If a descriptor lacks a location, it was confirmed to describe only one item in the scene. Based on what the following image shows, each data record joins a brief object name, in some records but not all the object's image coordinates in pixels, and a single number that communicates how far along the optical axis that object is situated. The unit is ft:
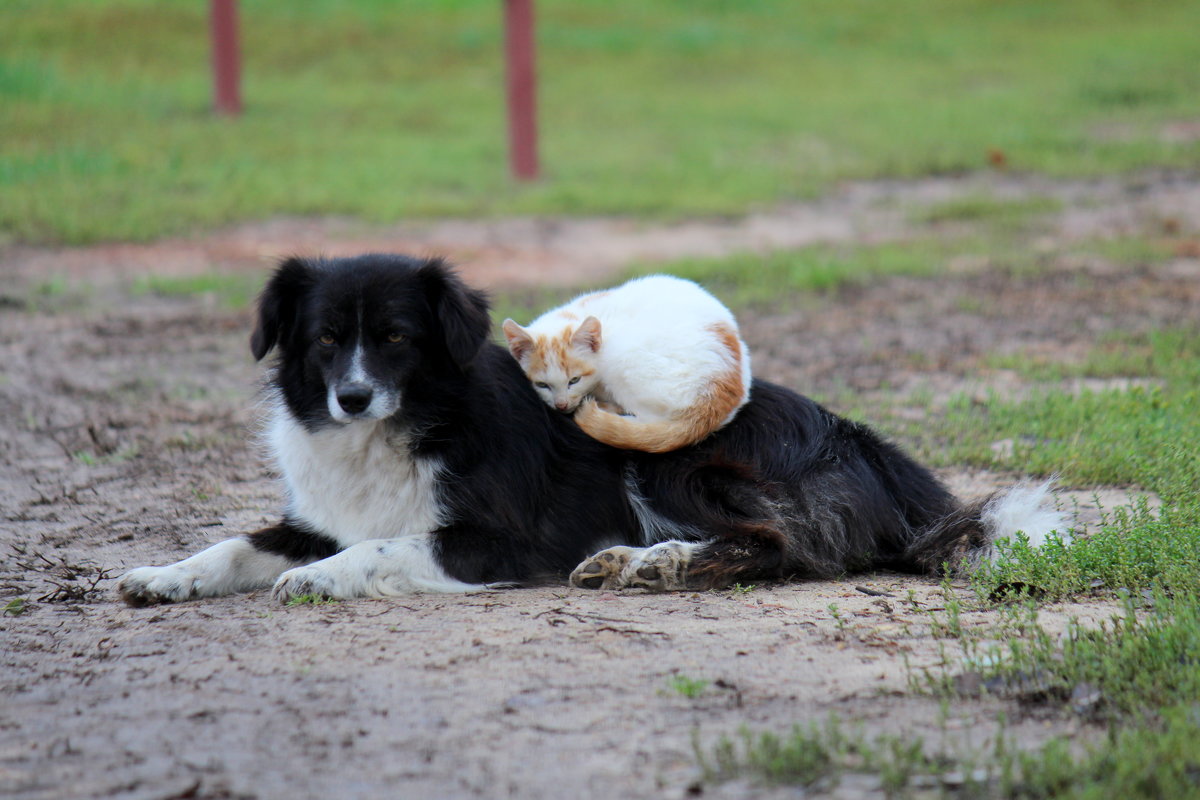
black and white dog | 30.07
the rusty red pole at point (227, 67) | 129.49
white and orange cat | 32.42
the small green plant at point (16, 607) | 29.04
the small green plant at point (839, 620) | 26.11
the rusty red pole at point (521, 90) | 112.88
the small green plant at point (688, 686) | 22.44
